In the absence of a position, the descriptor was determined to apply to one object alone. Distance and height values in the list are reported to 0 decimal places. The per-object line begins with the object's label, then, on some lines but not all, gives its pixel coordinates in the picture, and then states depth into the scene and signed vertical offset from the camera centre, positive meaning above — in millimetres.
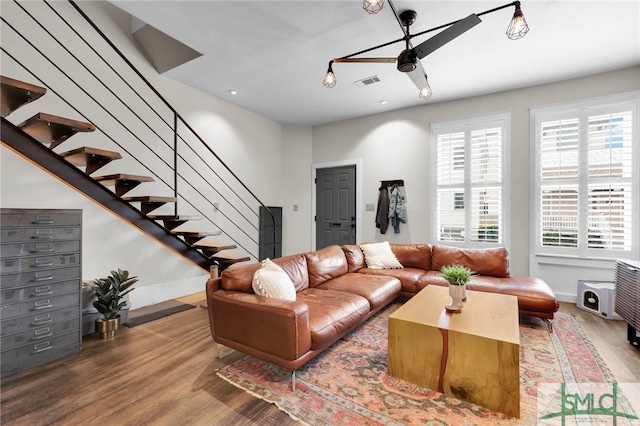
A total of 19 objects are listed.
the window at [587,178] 3631 +497
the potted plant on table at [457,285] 2260 -551
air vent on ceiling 3914 +1848
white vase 2273 -625
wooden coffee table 1733 -894
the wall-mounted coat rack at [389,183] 5112 +571
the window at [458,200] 4660 +240
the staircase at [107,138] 2339 +803
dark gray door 5641 +163
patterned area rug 1706 -1185
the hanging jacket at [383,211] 5160 +60
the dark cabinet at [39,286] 2137 -590
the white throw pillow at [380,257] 4047 -604
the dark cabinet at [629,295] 2500 -721
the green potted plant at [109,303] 2785 -893
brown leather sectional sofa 2006 -773
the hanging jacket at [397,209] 5039 +96
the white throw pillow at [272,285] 2289 -575
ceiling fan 1923 +1313
